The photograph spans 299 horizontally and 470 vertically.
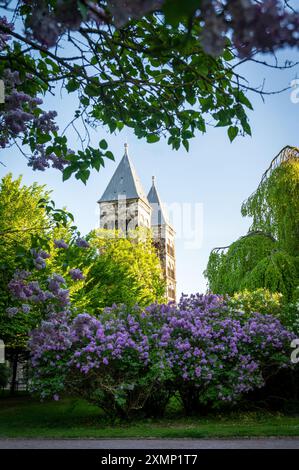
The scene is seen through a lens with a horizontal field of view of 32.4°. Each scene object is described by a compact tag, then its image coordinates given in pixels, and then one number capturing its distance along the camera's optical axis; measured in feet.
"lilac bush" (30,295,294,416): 40.29
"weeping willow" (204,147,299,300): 59.62
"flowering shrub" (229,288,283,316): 48.47
